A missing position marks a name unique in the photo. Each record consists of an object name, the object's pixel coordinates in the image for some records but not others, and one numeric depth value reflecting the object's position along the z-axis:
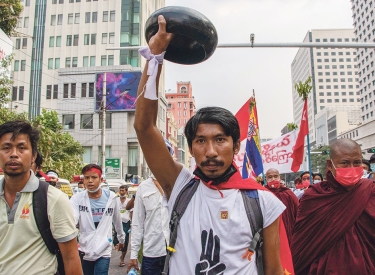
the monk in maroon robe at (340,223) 3.50
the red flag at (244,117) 10.00
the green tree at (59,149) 20.67
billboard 43.25
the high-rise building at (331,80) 160.88
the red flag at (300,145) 9.57
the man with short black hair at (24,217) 2.61
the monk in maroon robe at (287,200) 6.57
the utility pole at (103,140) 23.96
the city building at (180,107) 120.38
